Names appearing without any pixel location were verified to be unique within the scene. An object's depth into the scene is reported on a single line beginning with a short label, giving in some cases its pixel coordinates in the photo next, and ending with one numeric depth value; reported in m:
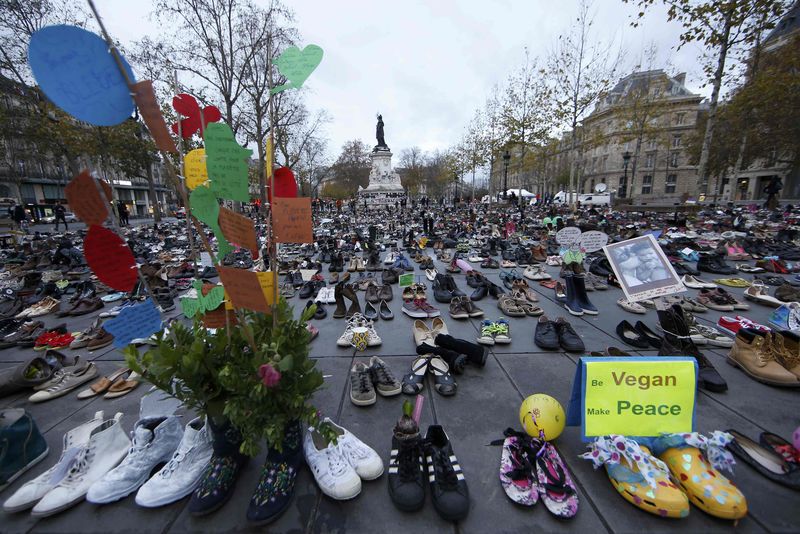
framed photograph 3.05
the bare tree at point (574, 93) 20.20
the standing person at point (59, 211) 17.94
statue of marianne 34.16
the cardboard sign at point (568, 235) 4.97
